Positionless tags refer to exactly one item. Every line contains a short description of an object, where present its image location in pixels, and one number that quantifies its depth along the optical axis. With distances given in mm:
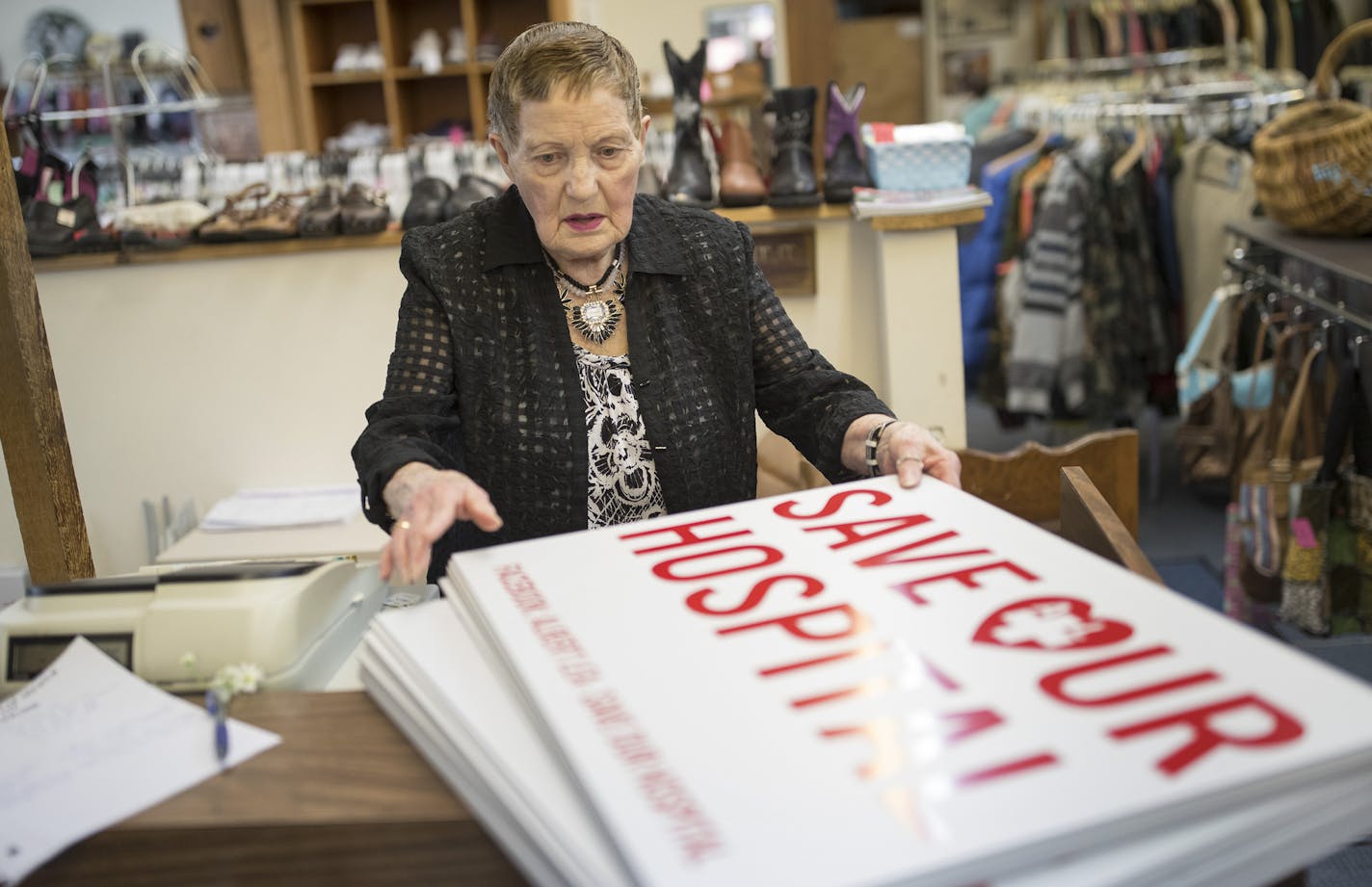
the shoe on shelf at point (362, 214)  3055
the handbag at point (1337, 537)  2770
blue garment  4051
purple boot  2979
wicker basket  2979
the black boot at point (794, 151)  2961
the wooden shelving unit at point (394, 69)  6188
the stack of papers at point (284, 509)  3074
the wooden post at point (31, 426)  1602
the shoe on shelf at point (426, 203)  3088
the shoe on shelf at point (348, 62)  6184
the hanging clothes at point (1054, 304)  3838
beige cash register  1078
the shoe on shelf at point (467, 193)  3102
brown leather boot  3004
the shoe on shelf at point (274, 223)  3084
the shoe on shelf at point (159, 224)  3111
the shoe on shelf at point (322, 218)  3064
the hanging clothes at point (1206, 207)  3809
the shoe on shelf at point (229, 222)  3098
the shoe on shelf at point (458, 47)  6219
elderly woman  1456
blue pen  949
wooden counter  846
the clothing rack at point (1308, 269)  2799
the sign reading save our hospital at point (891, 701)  694
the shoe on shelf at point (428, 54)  6156
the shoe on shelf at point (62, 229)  3117
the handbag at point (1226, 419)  3279
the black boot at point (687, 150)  2973
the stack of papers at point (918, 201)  2902
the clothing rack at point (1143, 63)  5977
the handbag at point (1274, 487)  2861
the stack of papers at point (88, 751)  875
